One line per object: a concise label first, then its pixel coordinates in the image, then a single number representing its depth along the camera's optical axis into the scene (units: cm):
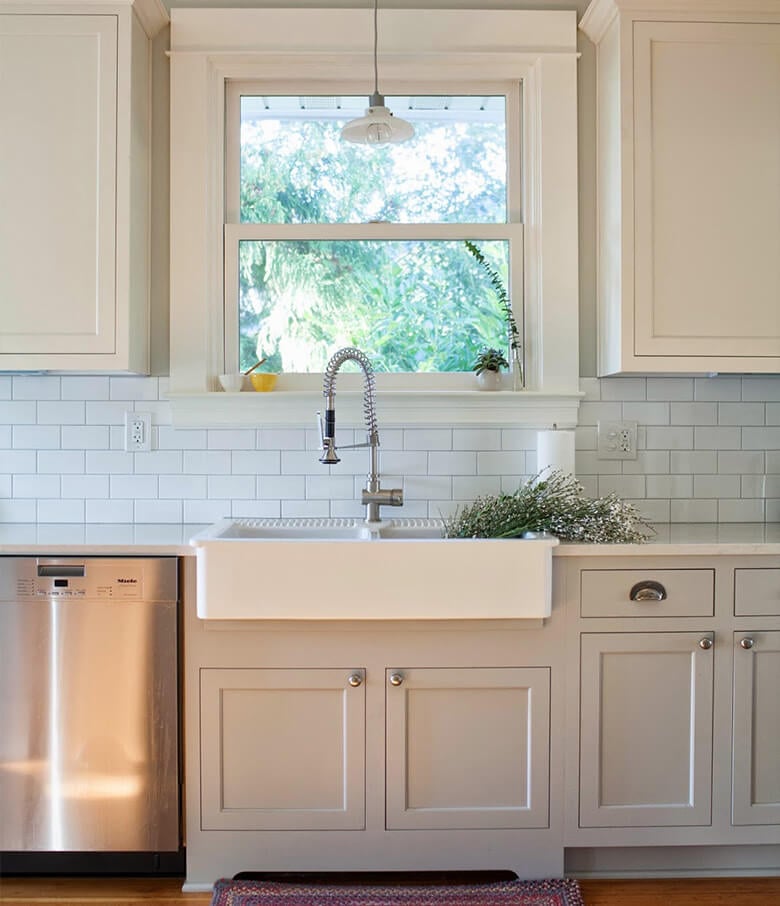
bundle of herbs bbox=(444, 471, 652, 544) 197
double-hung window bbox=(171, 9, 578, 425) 240
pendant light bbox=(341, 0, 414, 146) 209
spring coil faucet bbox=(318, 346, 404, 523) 216
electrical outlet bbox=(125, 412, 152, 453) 246
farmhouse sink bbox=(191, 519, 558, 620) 181
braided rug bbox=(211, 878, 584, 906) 186
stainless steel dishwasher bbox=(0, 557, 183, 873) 191
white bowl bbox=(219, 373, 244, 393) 239
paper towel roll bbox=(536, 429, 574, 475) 230
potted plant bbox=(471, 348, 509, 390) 243
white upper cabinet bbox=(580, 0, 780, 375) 221
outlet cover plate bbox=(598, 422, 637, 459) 248
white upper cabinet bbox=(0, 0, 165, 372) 216
